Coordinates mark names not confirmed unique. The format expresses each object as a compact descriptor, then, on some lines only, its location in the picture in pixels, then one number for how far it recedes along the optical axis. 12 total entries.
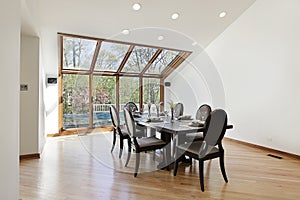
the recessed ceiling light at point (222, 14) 5.00
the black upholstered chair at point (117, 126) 4.11
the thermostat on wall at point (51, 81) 5.76
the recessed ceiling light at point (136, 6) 4.17
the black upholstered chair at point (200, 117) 3.88
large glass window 5.96
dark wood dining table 3.08
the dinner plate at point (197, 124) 3.32
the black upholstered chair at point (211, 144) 2.80
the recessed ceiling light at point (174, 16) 4.69
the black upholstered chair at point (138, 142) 3.30
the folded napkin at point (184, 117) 4.06
